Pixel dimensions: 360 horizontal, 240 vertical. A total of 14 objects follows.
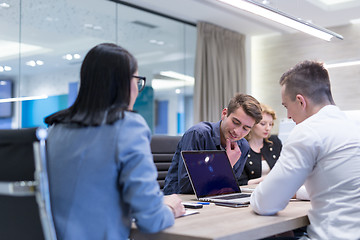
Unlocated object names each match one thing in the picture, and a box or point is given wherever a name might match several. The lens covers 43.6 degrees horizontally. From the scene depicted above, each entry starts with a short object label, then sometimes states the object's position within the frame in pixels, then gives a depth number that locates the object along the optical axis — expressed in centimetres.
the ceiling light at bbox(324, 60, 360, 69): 584
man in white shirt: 165
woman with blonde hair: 354
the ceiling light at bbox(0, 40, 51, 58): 436
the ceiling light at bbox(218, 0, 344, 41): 291
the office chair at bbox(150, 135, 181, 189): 299
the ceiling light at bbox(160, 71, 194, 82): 606
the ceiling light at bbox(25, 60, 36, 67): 455
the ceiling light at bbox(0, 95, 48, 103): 432
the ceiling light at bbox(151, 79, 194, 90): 589
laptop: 219
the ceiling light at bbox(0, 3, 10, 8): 436
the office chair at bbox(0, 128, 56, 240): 117
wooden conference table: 138
